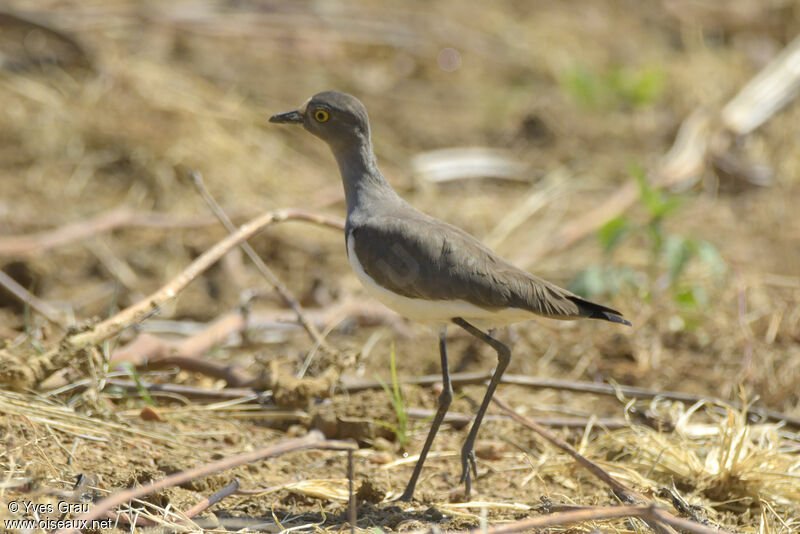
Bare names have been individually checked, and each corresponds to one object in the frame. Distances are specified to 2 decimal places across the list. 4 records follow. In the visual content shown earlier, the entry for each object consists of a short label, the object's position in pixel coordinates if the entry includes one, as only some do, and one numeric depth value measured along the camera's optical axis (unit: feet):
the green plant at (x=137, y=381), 26.46
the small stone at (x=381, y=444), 27.12
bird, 22.24
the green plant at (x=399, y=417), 25.98
